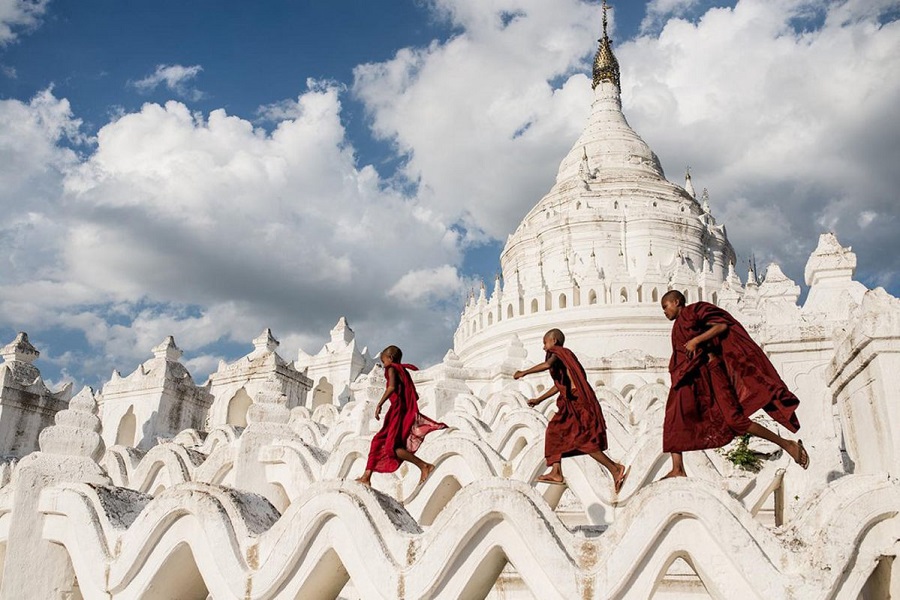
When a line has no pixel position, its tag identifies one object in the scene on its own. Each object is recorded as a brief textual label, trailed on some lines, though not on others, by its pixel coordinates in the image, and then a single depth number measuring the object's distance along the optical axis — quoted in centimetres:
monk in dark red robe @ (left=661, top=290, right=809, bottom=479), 479
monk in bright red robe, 668
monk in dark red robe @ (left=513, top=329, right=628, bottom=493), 593
